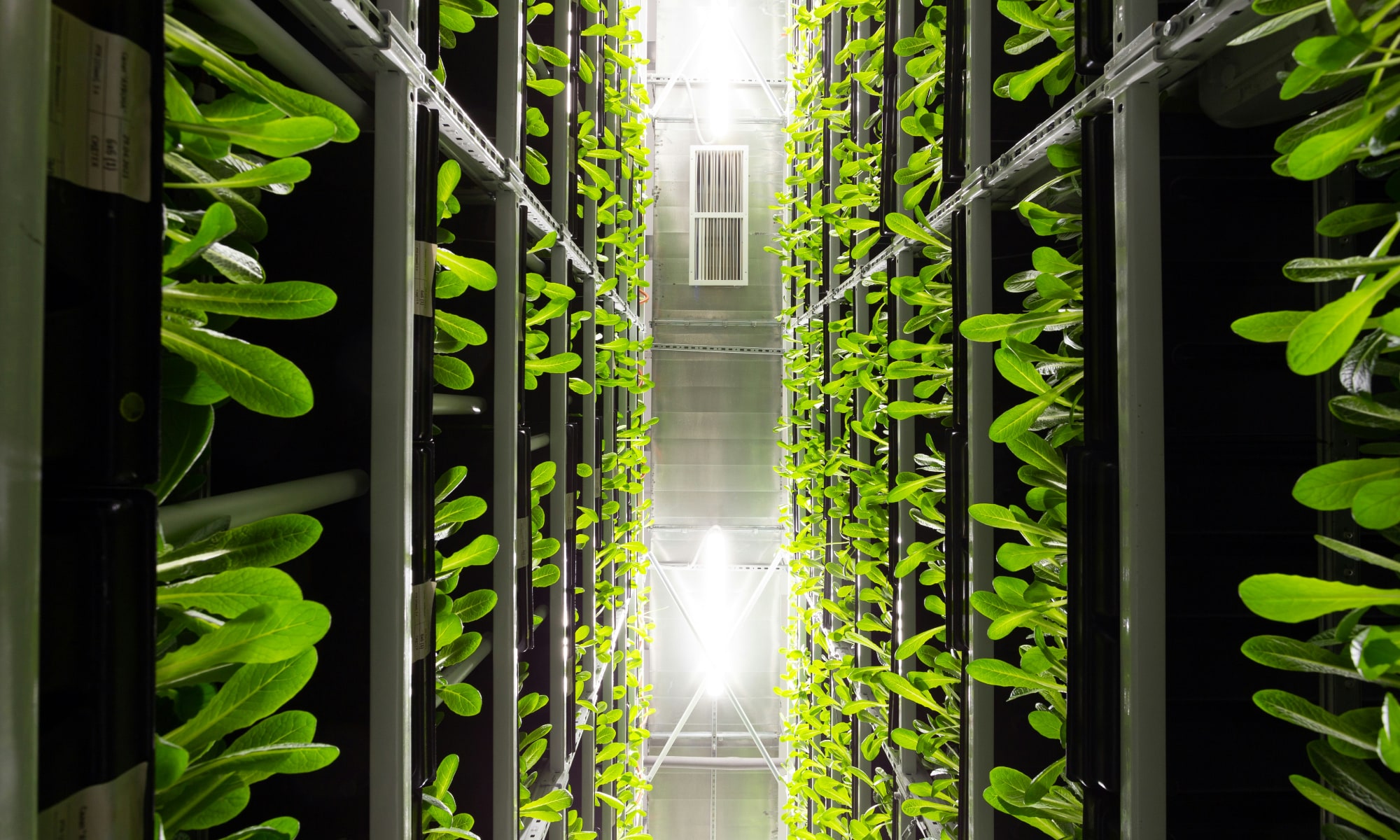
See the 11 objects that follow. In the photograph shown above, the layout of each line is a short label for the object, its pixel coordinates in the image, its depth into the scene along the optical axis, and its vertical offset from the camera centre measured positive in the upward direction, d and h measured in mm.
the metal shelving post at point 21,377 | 416 +34
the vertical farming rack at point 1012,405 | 942 +56
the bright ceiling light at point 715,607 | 5582 -1393
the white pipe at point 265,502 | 723 -82
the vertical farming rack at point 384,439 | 489 -7
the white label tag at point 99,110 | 468 +222
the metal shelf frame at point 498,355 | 1043 +157
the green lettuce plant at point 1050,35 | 1142 +650
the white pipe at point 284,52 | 770 +465
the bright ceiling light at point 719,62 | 5633 +2998
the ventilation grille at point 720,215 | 5688 +1763
